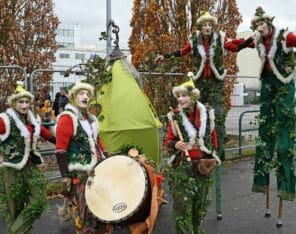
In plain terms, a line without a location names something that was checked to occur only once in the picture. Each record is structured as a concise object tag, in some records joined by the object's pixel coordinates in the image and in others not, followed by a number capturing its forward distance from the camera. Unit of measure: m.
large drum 4.44
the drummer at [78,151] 4.57
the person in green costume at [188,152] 4.64
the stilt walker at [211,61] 5.83
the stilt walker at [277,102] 5.54
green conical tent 5.41
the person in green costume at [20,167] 4.70
